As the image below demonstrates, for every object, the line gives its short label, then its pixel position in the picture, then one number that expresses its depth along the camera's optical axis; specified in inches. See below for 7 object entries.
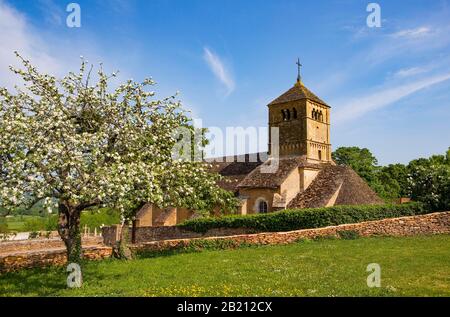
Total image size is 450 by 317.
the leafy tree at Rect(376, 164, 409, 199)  2783.0
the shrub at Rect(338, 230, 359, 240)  1005.8
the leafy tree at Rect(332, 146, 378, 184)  2780.5
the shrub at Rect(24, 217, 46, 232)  2054.6
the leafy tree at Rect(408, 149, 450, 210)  1264.8
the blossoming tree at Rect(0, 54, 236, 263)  504.6
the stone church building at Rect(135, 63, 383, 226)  1524.4
